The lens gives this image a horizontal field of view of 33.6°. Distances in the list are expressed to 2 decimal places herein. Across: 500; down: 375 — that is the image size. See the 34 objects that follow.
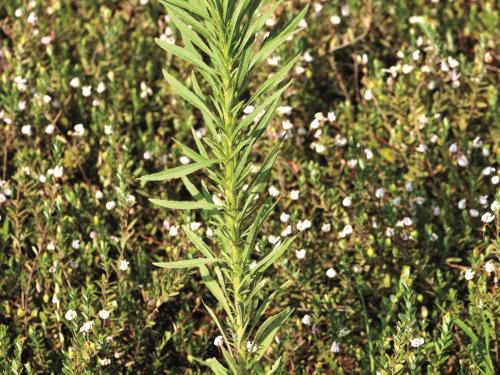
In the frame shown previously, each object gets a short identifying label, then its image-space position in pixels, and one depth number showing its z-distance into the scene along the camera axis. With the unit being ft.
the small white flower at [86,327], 11.88
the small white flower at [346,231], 14.07
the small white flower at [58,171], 14.23
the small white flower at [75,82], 16.76
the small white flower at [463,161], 15.26
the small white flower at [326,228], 14.44
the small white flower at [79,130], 15.74
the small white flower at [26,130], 15.87
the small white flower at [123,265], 12.95
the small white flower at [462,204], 14.61
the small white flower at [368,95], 16.60
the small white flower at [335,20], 18.01
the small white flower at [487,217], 13.14
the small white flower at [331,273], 13.58
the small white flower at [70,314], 12.13
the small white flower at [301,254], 13.51
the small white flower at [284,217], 14.47
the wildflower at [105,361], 12.16
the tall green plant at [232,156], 8.21
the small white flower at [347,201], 14.40
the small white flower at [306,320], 13.00
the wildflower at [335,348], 12.40
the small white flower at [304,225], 14.13
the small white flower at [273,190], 14.59
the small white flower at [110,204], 14.34
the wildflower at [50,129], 15.78
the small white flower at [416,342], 11.48
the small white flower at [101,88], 16.78
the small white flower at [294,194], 14.80
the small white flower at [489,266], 12.48
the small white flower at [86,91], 16.53
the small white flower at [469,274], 12.85
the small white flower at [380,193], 14.44
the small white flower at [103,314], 12.25
